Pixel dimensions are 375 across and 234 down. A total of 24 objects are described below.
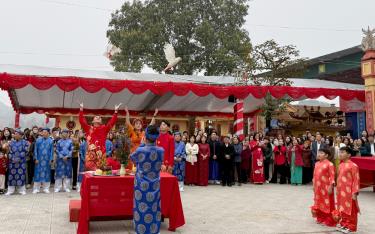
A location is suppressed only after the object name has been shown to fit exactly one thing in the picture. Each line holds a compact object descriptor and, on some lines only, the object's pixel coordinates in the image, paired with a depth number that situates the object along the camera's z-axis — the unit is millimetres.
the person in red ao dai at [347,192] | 4824
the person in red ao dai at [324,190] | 5145
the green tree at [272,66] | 13608
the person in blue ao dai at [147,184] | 3988
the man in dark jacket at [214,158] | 9758
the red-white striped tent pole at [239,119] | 10742
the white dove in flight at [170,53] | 13113
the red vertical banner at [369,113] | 11086
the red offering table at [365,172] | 8164
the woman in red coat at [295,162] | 10047
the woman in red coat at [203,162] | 9581
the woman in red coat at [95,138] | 6344
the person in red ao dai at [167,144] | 6256
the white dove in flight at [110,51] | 13367
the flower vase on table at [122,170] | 4879
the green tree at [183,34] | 21203
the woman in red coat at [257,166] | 10016
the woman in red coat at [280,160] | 10242
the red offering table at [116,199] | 4450
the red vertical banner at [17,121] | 13948
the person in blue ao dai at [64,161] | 8028
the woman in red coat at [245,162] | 10031
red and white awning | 8758
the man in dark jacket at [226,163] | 9609
